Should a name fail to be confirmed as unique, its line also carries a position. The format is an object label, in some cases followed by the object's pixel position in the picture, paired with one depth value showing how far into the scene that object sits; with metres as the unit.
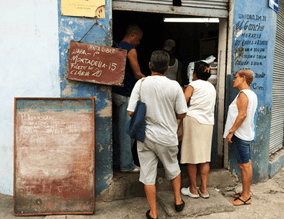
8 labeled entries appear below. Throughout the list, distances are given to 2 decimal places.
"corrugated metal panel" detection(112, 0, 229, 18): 3.27
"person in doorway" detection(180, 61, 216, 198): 3.21
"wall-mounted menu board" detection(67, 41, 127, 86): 3.04
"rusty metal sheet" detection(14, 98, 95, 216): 2.94
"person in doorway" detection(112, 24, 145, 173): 3.46
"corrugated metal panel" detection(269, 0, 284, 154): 4.82
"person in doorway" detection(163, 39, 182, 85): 4.69
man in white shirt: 2.66
